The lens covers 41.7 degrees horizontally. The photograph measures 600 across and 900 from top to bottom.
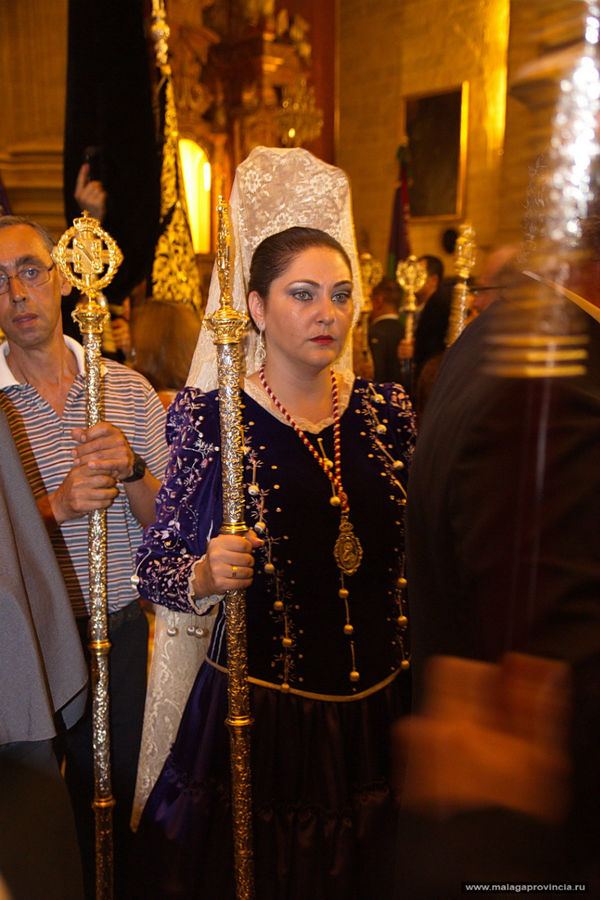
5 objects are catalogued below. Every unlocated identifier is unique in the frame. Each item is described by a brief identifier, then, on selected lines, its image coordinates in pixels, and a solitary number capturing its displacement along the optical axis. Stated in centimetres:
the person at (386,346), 621
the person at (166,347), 309
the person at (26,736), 131
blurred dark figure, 77
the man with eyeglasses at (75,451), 212
